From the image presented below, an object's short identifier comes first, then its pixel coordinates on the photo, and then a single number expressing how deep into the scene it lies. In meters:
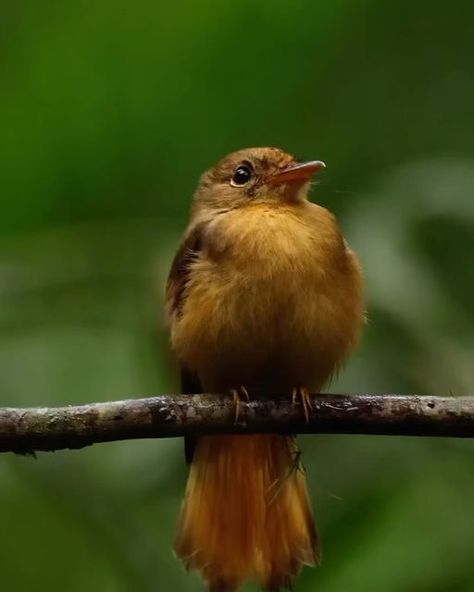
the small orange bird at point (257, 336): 7.20
